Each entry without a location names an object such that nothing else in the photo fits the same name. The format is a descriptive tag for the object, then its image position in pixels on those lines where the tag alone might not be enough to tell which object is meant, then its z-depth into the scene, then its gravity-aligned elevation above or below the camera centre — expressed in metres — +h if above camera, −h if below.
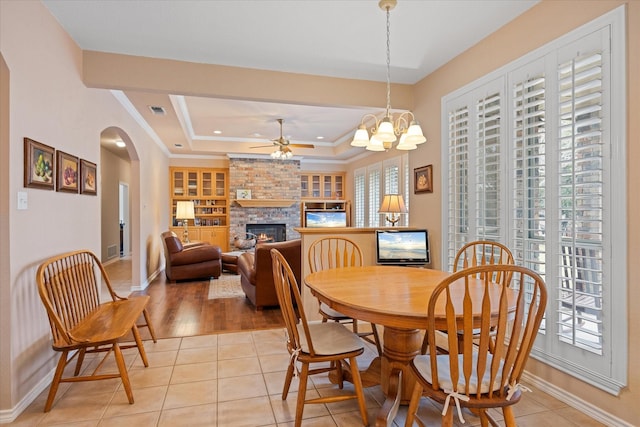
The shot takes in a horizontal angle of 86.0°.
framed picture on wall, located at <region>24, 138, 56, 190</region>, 2.16 +0.33
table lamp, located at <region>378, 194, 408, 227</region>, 4.45 +0.09
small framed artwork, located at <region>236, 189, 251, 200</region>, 8.29 +0.46
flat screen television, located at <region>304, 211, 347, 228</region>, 8.92 -0.15
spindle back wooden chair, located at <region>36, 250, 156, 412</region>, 2.09 -0.74
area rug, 4.97 -1.18
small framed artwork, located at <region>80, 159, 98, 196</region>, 2.99 +0.33
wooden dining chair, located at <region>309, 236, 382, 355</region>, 2.59 -0.47
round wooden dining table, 1.60 -0.46
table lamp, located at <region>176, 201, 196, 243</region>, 7.60 +0.03
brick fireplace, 8.30 +0.61
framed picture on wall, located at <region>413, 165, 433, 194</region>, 3.62 +0.35
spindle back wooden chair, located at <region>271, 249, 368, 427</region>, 1.85 -0.76
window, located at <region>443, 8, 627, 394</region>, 1.93 +0.19
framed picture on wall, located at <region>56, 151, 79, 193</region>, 2.57 +0.33
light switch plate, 2.10 +0.09
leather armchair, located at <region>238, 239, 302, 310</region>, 4.13 -0.69
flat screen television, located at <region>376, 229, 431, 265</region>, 3.56 -0.37
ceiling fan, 6.12 +1.25
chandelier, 2.21 +0.53
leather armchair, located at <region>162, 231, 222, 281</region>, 5.69 -0.80
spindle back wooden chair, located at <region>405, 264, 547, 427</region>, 1.38 -0.58
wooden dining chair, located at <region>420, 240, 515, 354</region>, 2.39 -0.36
